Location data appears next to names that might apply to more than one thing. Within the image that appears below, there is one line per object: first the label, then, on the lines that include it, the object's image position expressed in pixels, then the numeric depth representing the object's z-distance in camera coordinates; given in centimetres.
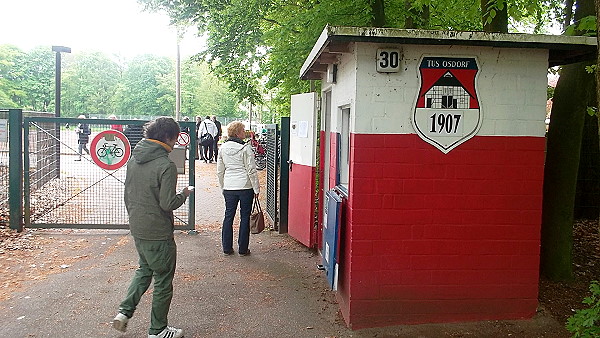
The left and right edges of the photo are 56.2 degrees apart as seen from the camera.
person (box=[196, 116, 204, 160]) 2016
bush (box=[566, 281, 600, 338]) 363
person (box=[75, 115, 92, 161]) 896
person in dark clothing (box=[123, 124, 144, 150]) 850
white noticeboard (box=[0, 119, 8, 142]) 874
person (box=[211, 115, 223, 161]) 1994
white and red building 478
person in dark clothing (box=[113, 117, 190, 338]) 453
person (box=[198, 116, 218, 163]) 1953
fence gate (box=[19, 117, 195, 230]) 845
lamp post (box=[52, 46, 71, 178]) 1288
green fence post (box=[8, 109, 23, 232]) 828
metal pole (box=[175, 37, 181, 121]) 2815
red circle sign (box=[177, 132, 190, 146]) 962
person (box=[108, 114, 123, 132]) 843
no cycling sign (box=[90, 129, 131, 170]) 846
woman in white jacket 746
